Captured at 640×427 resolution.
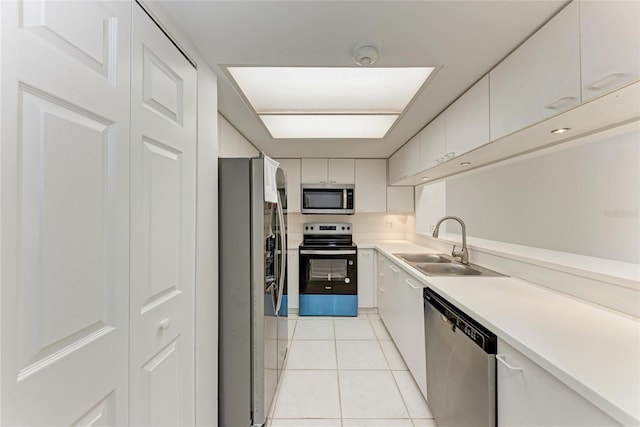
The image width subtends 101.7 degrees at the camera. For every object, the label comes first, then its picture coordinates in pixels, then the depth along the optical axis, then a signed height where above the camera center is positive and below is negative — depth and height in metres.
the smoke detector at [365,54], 1.24 +0.78
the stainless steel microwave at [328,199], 3.59 +0.21
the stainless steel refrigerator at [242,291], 1.52 -0.45
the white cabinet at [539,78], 0.97 +0.59
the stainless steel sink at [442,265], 1.92 -0.43
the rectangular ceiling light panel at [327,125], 2.18 +0.82
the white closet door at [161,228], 0.87 -0.06
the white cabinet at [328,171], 3.65 +0.60
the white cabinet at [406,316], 1.80 -0.87
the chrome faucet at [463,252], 2.14 -0.32
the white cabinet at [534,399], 0.71 -0.58
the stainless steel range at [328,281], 3.33 -0.86
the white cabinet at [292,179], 3.65 +0.49
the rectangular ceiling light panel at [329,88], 1.55 +0.84
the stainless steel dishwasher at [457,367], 1.06 -0.73
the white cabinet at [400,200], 3.71 +0.20
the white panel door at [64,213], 0.52 +0.00
